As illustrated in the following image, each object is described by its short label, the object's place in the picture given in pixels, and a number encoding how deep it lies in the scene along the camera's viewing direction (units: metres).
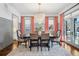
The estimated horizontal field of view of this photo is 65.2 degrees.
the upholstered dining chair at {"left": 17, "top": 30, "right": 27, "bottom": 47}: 3.68
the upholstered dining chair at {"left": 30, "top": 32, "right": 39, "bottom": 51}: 3.21
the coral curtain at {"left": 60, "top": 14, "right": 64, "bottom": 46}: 5.36
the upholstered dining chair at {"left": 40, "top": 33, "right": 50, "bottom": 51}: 3.20
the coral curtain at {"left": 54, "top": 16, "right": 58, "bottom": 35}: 6.25
